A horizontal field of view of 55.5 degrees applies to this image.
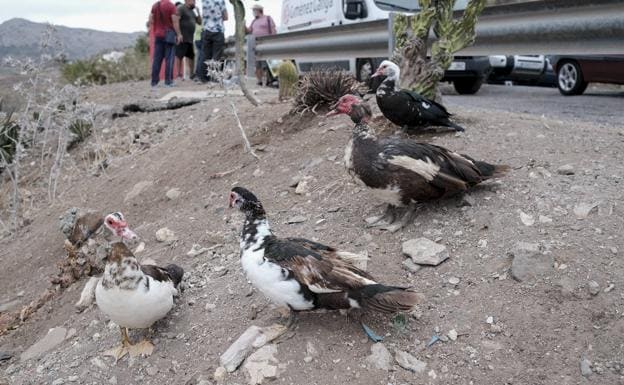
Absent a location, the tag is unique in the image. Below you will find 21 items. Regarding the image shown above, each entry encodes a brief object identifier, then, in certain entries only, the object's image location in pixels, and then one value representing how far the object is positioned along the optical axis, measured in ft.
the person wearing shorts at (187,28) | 40.78
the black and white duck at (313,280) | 10.23
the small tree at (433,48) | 19.06
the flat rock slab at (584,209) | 12.12
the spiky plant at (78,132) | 32.75
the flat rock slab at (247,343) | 10.57
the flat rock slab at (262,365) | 10.07
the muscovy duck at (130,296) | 11.53
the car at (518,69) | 50.96
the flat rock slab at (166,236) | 16.61
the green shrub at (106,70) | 55.88
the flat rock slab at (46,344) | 13.62
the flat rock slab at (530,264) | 10.97
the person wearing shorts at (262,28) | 43.14
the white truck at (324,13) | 36.37
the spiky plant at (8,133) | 28.89
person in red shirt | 38.58
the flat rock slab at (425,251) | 12.02
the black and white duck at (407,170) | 12.88
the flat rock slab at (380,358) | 9.93
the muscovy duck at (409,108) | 16.84
